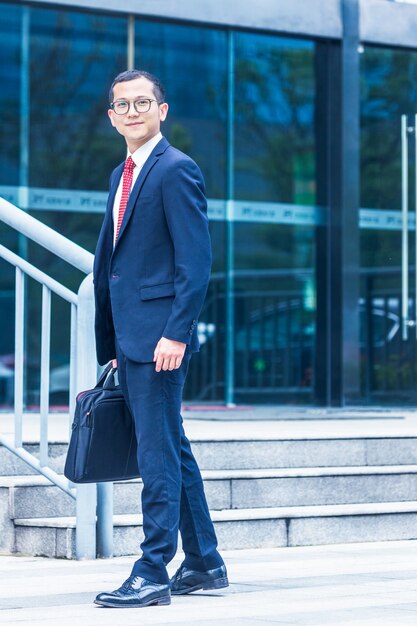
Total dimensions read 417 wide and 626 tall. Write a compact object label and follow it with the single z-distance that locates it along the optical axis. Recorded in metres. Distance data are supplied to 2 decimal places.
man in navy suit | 7.33
